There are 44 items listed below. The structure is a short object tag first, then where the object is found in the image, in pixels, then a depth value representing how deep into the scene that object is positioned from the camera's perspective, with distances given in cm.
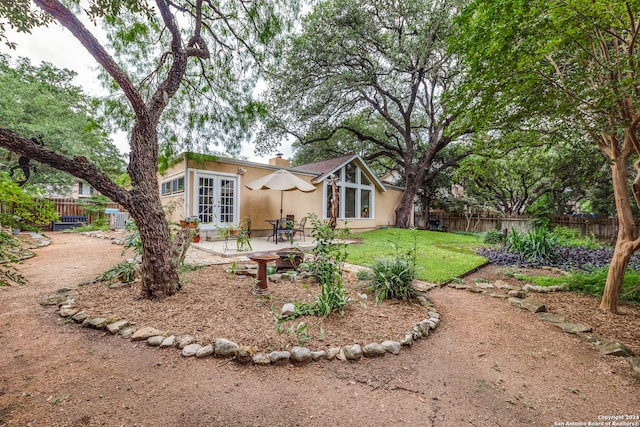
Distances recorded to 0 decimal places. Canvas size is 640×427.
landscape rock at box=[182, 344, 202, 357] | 231
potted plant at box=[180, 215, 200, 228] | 710
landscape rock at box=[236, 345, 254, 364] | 222
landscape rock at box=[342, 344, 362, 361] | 234
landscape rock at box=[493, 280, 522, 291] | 446
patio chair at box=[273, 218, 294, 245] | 788
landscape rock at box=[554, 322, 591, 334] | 297
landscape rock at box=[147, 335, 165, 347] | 247
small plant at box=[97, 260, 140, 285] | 407
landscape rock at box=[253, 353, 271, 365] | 220
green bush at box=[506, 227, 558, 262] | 641
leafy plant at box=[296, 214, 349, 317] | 303
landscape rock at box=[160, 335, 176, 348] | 244
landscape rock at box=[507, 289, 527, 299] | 411
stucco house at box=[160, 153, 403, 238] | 807
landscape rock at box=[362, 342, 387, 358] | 239
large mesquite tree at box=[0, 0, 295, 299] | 290
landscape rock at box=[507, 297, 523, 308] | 375
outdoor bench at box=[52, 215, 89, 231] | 1219
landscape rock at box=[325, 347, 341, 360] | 233
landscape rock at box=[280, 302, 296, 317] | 300
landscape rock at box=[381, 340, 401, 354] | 247
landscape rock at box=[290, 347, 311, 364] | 225
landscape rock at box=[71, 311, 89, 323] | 292
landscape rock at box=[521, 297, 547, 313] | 355
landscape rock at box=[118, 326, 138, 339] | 262
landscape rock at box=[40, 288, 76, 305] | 340
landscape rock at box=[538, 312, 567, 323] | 323
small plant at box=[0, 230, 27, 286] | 185
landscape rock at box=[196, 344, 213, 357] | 230
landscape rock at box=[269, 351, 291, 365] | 222
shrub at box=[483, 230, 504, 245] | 913
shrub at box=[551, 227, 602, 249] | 765
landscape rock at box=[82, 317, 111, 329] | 278
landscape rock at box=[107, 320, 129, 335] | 269
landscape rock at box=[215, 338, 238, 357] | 229
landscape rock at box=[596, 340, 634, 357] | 251
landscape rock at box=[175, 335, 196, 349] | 243
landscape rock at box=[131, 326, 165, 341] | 256
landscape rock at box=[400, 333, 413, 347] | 259
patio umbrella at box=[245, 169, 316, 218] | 805
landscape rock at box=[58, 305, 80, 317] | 305
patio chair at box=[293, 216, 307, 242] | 848
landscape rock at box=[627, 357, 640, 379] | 224
